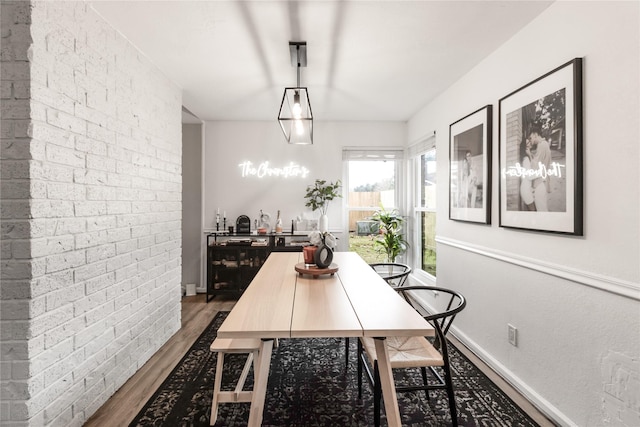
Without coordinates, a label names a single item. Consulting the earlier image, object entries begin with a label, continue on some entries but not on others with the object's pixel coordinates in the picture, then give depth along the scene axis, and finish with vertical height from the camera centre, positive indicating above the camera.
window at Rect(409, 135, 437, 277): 4.08 +0.07
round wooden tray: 2.19 -0.41
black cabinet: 4.36 -0.69
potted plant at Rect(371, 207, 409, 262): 4.58 -0.34
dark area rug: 1.90 -1.23
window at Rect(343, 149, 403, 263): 4.95 +0.25
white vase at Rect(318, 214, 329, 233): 4.63 -0.18
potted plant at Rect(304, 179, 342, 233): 4.64 +0.21
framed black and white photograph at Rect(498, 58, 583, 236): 1.75 +0.35
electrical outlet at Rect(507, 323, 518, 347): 2.26 -0.89
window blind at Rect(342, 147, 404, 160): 4.86 +0.85
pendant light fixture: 2.38 +1.19
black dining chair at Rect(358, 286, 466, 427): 1.64 -0.78
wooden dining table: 1.29 -0.47
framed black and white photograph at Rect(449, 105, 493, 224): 2.62 +0.38
